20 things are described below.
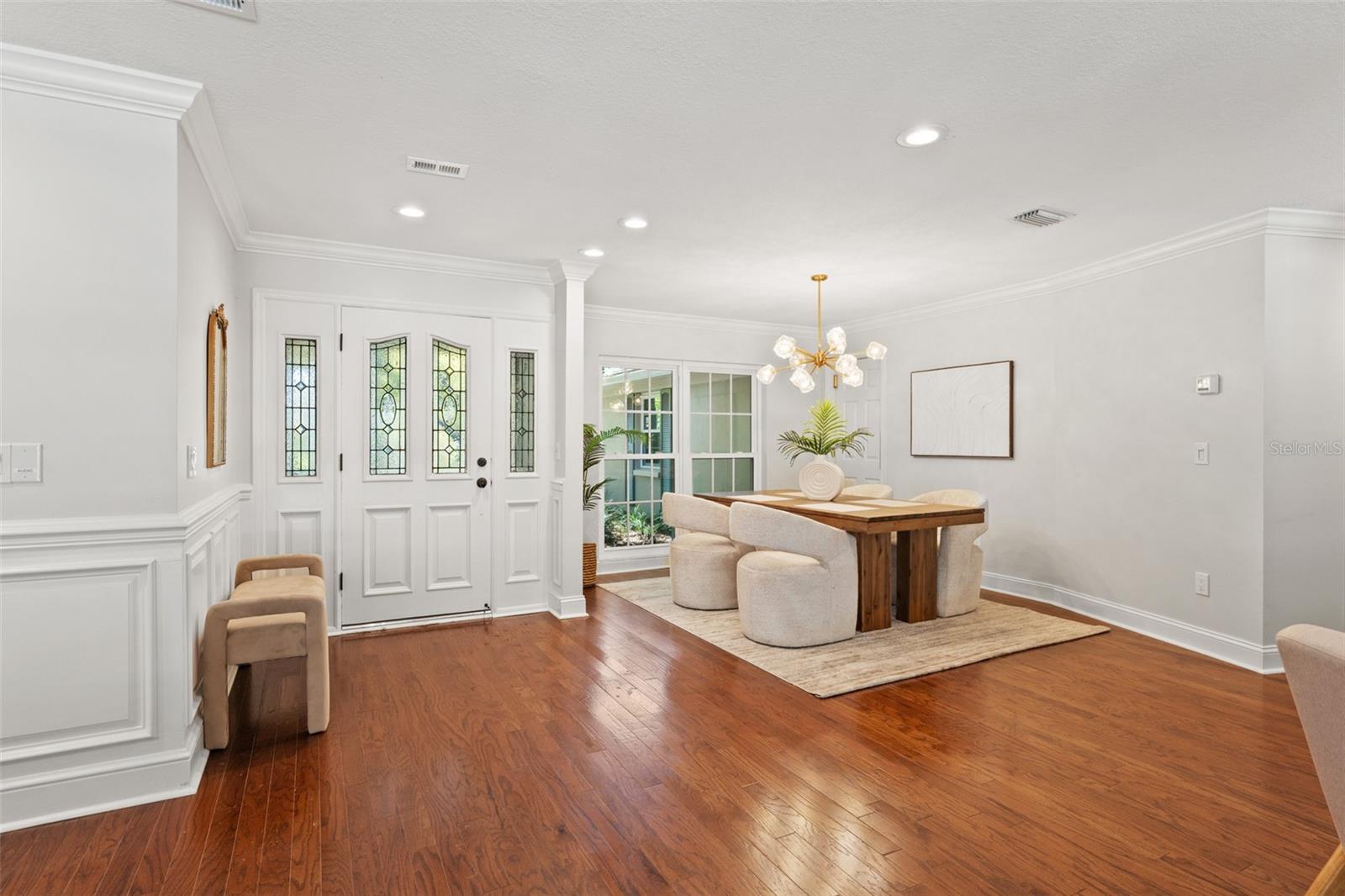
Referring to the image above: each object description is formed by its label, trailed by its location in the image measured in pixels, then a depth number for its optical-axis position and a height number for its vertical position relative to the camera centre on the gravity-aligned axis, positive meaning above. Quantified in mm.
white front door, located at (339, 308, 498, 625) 4453 -112
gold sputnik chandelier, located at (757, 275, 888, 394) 4750 +654
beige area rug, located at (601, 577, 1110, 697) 3641 -1175
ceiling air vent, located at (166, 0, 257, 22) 1959 +1261
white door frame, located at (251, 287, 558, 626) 4180 +77
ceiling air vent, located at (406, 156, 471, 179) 3062 +1266
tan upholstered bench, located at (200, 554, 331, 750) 2693 -774
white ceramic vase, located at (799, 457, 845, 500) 5078 -228
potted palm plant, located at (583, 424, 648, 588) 5895 -88
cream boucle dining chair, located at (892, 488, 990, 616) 4781 -817
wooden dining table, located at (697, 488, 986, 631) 4230 -657
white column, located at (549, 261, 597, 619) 4871 -29
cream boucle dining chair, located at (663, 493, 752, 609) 5023 -839
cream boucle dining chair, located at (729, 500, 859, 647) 4055 -792
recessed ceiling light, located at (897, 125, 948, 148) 2697 +1250
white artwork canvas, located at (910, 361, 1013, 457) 5570 +325
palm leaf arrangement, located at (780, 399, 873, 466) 5496 +114
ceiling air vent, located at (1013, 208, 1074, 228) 3693 +1264
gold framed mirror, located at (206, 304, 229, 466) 3080 +292
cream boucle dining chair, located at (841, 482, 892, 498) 5586 -342
